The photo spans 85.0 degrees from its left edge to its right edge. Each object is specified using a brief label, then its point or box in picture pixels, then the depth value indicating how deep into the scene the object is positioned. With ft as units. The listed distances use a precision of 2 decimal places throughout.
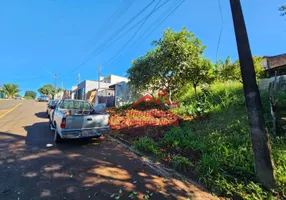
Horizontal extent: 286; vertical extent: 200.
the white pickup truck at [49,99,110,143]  16.80
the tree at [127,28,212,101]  35.58
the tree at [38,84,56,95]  209.36
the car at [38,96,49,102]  97.35
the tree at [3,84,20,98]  170.81
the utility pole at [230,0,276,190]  9.93
